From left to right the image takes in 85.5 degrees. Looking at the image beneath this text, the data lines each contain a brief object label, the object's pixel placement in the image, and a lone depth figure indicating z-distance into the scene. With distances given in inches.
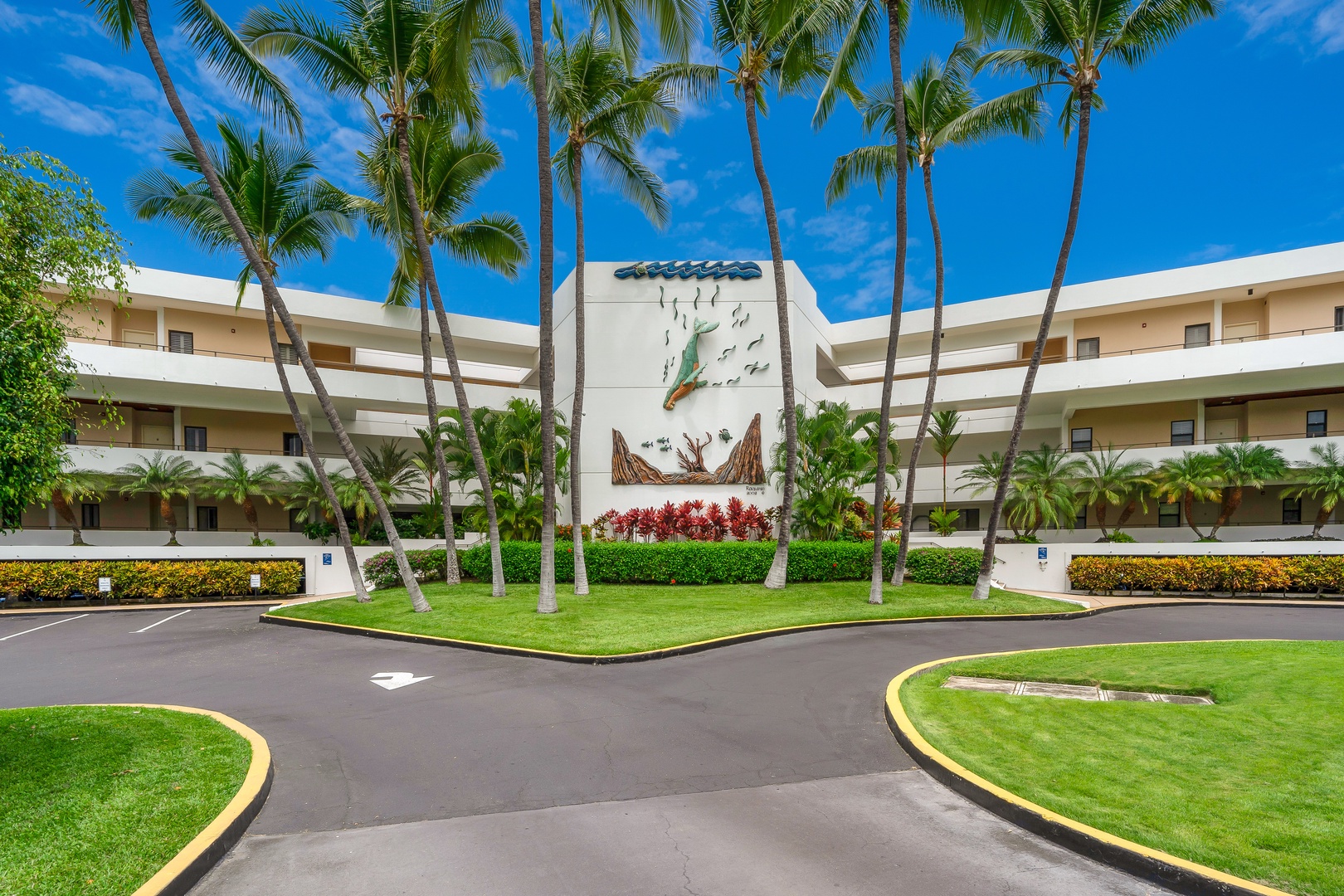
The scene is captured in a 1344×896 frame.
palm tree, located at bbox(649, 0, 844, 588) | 676.7
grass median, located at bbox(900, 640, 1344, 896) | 173.5
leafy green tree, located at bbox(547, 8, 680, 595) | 722.2
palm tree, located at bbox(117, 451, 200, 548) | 933.2
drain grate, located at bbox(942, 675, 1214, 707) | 321.4
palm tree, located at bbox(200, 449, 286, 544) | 965.2
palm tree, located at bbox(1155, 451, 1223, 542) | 911.7
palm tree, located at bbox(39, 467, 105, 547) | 879.7
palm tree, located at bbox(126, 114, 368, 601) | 685.9
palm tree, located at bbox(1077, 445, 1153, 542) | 962.1
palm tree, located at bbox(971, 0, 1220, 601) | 600.1
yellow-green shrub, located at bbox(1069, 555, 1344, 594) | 770.8
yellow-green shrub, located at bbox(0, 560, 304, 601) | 800.9
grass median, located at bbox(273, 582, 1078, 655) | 508.4
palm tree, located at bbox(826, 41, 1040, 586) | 703.4
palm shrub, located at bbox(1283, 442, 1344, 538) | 851.4
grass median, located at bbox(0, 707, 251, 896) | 165.5
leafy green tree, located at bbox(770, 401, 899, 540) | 877.8
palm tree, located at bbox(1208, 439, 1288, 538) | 883.4
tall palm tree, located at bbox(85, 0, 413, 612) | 512.1
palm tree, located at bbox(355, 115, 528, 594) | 766.5
